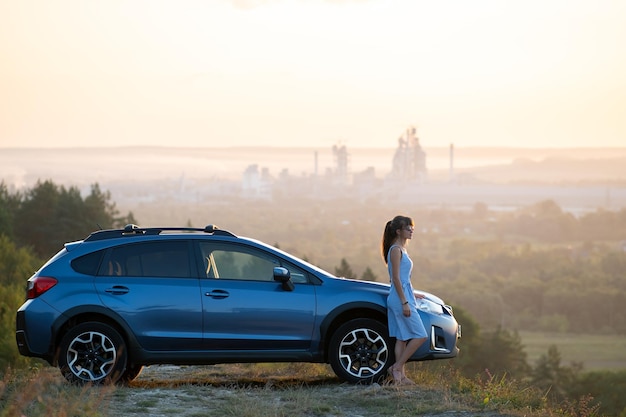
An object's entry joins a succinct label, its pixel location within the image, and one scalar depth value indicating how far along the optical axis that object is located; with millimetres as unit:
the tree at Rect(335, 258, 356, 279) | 90594
